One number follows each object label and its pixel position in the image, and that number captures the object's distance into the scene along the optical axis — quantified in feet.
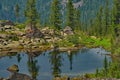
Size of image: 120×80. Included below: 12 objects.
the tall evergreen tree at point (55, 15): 463.01
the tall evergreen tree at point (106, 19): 566.68
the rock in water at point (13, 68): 239.19
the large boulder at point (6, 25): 446.40
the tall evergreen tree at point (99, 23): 568.28
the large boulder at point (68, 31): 485.93
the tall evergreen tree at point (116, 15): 445.87
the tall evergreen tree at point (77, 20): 579.64
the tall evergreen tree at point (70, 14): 536.01
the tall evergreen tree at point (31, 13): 451.12
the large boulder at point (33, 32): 428.35
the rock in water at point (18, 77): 170.71
